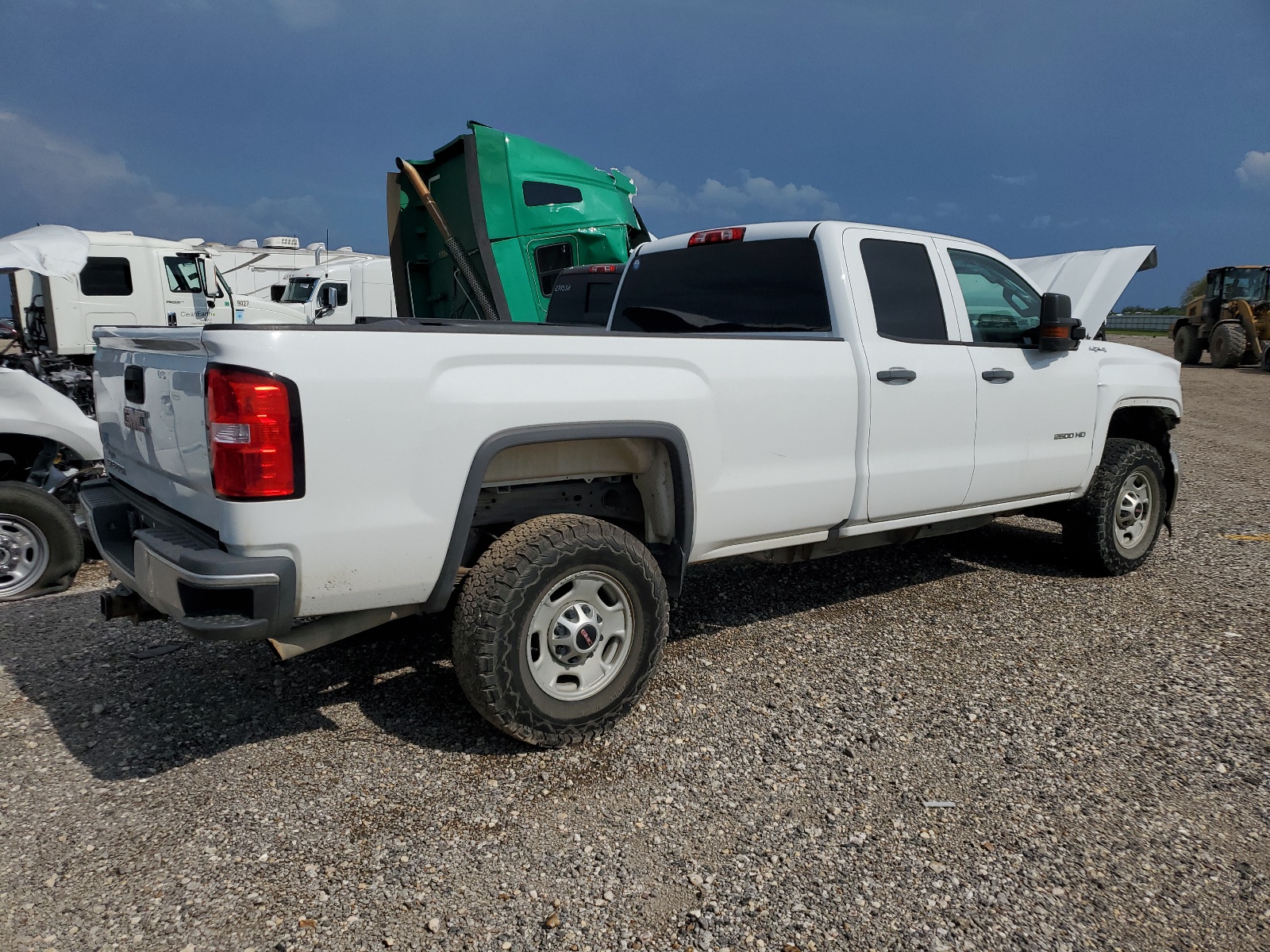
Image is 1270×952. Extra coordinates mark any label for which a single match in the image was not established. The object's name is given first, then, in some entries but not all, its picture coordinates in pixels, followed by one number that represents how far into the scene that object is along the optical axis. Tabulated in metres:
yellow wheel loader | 24.12
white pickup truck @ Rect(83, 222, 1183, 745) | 2.79
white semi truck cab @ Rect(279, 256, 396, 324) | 18.28
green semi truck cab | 10.56
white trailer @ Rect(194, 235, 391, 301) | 22.20
